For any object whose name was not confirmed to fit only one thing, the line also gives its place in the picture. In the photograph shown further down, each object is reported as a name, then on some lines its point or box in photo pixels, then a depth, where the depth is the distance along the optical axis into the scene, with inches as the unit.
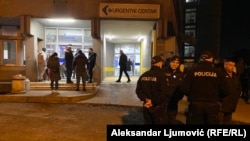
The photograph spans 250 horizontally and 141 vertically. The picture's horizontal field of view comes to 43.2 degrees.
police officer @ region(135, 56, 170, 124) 228.8
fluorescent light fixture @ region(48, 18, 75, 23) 675.6
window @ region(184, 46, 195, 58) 2571.4
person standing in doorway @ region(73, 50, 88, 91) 535.2
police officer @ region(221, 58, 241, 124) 236.5
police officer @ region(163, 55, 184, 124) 263.6
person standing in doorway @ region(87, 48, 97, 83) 616.1
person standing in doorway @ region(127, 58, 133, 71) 943.9
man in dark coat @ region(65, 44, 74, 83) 588.1
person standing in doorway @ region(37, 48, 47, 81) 661.9
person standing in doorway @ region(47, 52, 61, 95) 518.0
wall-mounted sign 652.1
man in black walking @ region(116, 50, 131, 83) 699.4
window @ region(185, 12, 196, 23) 2551.7
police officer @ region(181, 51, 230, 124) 206.7
